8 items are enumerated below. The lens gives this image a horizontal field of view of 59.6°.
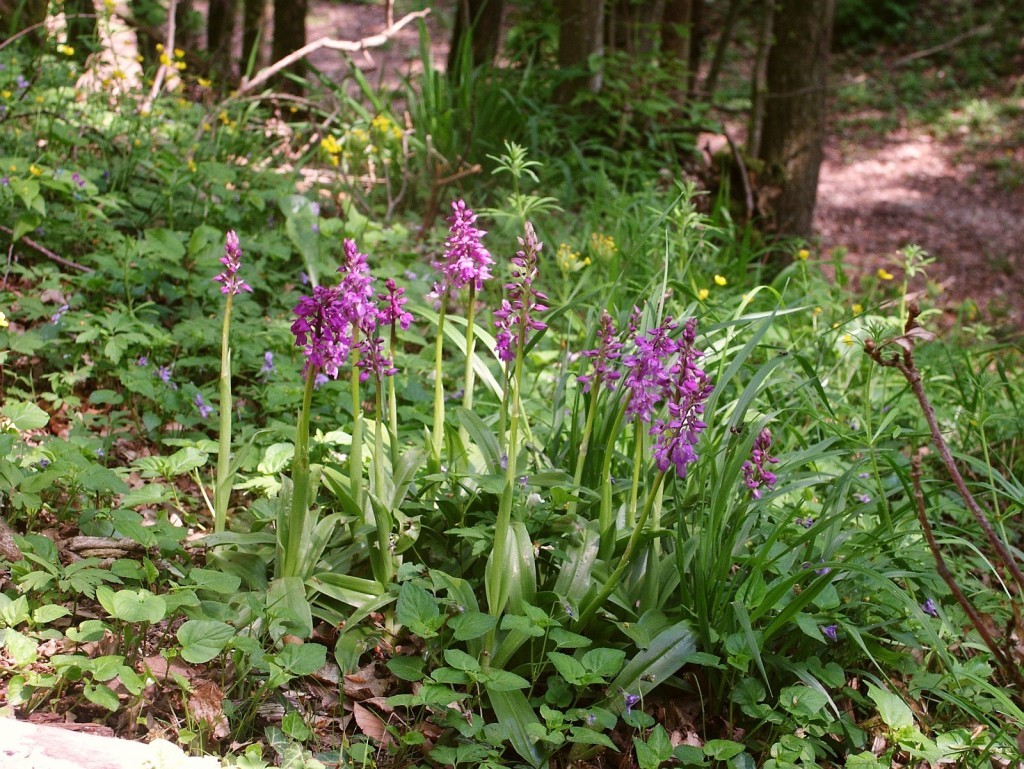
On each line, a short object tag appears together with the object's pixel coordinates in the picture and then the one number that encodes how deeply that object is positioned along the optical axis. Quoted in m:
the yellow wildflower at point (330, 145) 4.80
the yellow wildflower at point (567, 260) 4.23
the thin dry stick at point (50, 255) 3.55
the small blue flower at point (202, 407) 2.94
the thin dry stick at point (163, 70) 5.00
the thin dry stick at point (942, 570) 1.52
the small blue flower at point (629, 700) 2.06
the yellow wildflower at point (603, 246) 4.54
